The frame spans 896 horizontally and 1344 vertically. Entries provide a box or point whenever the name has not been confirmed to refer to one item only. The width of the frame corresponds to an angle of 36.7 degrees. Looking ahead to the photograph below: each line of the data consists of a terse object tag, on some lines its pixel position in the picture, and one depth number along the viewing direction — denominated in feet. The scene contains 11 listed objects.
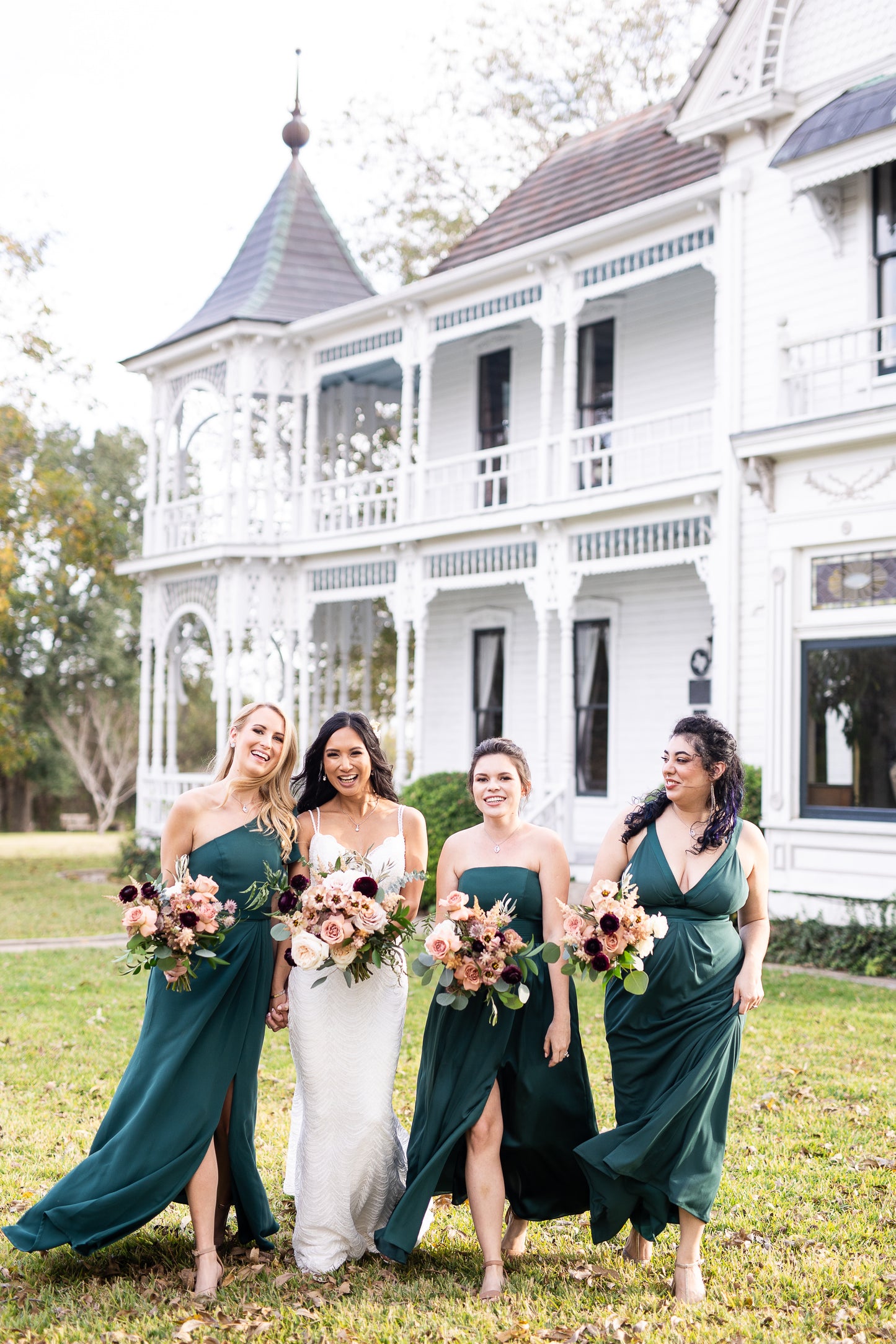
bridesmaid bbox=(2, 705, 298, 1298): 15.23
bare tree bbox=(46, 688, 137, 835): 121.39
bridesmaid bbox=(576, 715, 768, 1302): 15.31
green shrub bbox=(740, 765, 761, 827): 40.98
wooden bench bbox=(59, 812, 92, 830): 125.59
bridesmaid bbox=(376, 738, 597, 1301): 15.69
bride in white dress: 16.08
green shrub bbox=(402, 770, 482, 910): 48.26
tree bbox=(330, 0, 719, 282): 88.28
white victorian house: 39.70
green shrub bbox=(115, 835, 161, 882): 62.03
